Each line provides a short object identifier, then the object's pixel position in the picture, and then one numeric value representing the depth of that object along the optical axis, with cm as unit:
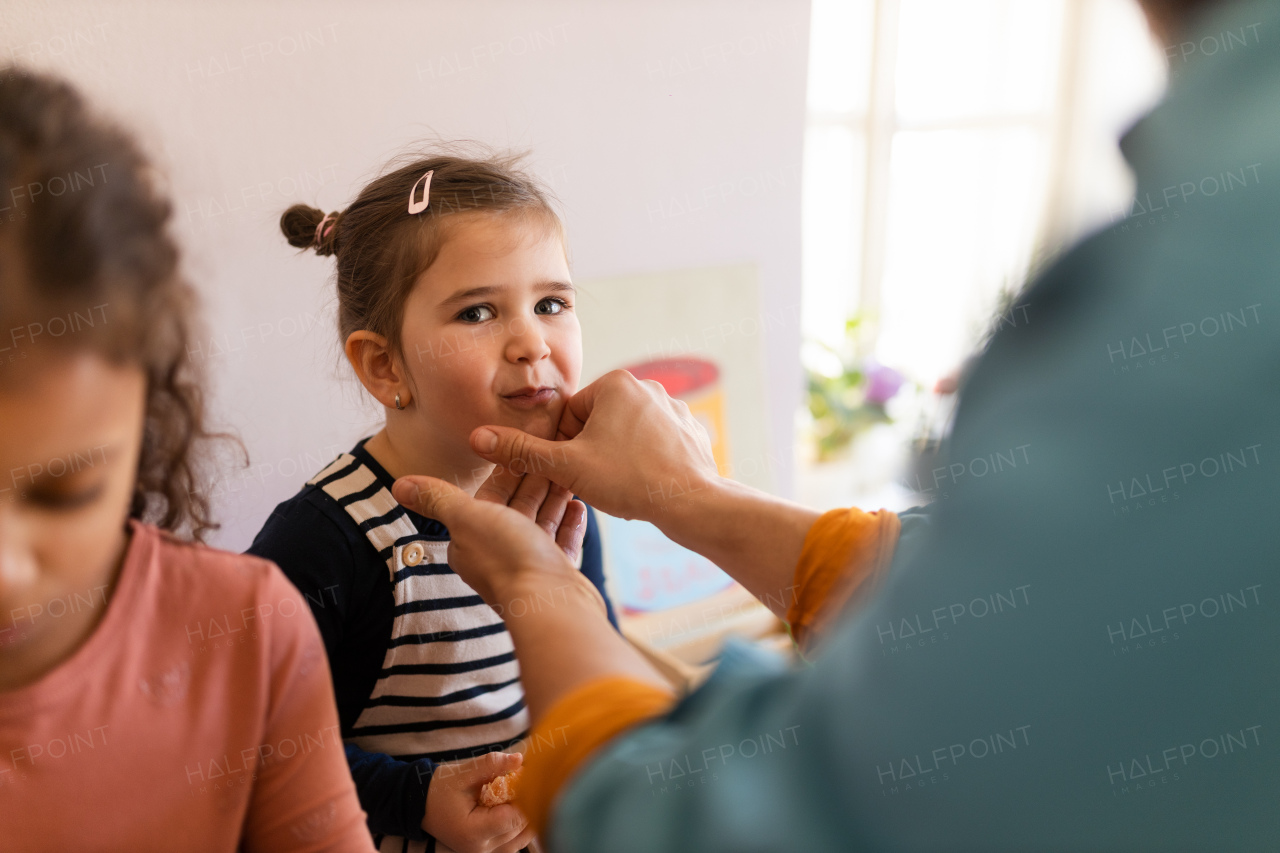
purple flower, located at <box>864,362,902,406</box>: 153
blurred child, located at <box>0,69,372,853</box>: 39
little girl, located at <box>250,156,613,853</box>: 59
